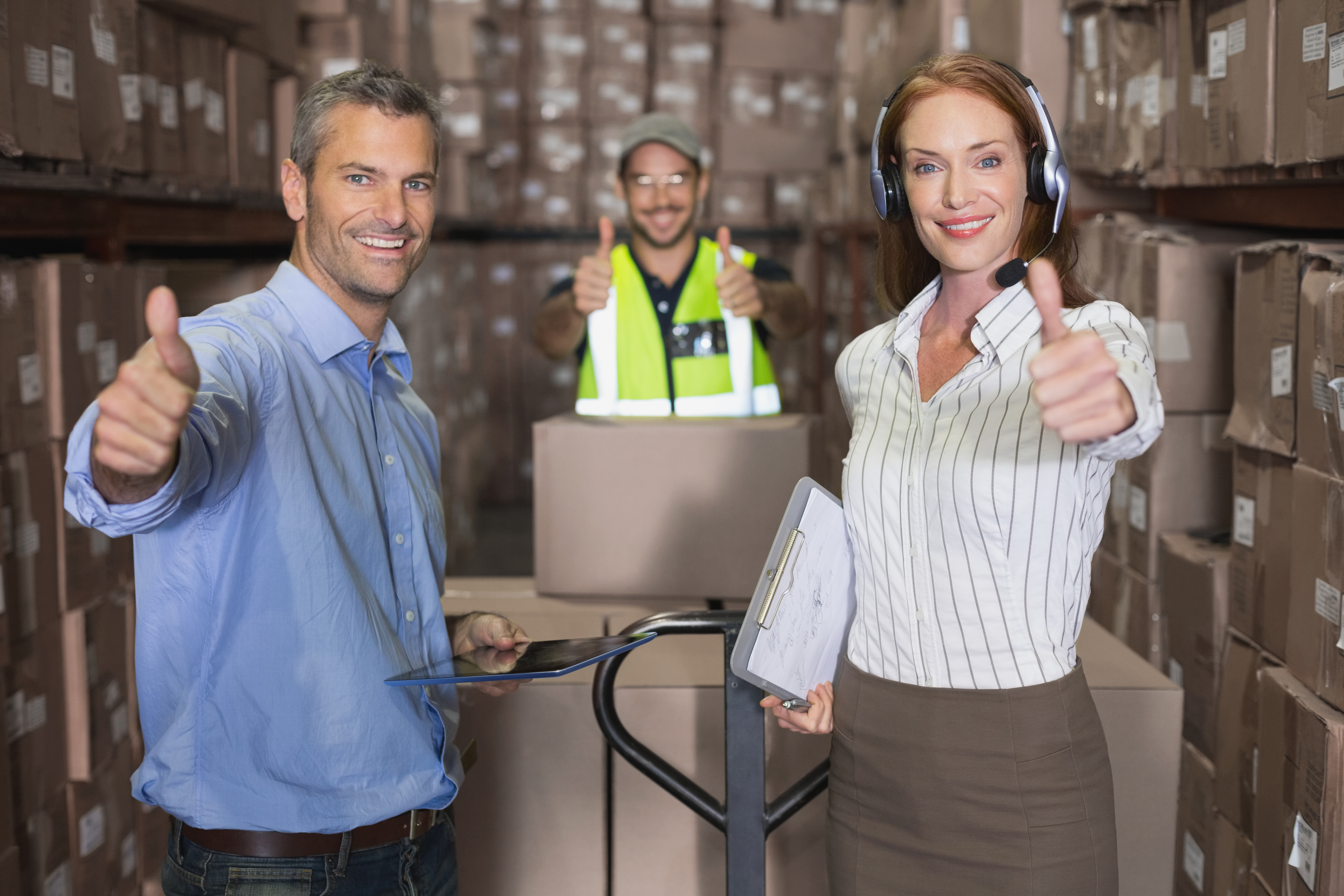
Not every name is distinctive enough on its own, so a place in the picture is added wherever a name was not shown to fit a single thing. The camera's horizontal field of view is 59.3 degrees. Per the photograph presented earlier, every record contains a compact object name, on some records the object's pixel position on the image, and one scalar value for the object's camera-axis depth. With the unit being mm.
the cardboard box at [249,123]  3264
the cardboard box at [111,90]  2359
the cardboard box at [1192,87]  2535
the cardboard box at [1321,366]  1926
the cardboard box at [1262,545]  2182
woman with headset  1353
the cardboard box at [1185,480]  2740
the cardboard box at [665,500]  2361
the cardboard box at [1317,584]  1945
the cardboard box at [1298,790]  1903
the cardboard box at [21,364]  2168
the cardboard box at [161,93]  2738
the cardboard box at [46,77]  2072
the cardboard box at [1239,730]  2285
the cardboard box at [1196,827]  2494
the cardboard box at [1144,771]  1877
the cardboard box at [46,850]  2254
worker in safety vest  3184
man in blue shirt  1328
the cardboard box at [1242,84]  2180
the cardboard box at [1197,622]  2492
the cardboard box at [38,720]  2234
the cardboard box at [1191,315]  2654
